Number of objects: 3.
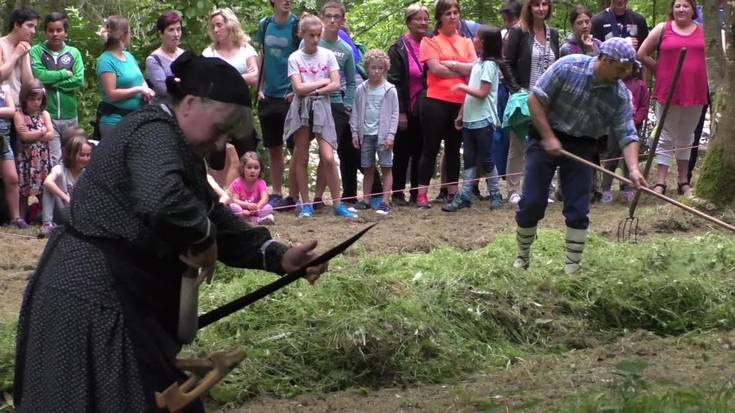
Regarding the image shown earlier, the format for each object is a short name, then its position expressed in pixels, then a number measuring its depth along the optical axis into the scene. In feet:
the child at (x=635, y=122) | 42.77
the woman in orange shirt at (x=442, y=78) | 40.01
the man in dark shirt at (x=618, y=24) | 42.75
